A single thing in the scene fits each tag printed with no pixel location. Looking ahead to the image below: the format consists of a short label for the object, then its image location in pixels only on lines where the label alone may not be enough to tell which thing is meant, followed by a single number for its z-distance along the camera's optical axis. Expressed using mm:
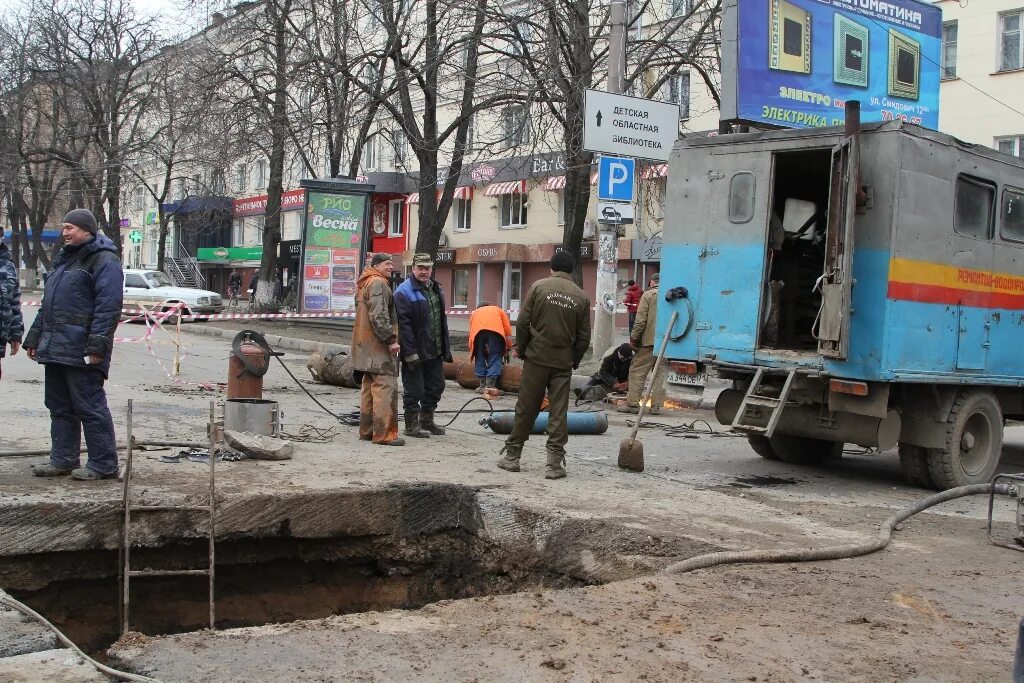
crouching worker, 14188
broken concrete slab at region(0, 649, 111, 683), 3436
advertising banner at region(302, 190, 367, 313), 22812
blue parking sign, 13445
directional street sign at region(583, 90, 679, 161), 12531
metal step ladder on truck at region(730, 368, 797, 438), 8023
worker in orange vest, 13914
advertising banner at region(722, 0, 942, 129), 12039
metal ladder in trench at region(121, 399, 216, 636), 5562
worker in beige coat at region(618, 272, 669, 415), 12852
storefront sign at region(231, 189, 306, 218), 49906
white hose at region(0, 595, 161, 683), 3504
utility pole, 14016
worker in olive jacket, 7789
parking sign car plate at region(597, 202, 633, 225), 13633
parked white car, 29922
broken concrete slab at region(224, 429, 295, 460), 7711
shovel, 8234
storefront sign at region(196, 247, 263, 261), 55434
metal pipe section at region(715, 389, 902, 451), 8023
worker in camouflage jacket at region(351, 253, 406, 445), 8789
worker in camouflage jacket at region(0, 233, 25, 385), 6449
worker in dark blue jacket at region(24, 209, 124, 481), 6320
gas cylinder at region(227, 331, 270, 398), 9430
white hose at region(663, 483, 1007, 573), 5160
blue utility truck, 7848
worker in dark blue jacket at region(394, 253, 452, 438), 9305
